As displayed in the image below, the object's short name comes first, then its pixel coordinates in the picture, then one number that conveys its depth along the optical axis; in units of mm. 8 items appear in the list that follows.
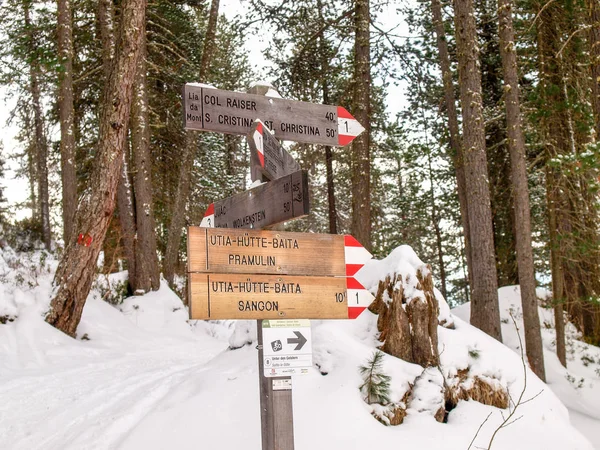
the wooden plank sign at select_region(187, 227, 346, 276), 3613
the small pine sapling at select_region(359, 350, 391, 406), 5703
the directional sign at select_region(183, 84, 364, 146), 4164
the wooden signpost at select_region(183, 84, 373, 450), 3617
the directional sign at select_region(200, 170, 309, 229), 3637
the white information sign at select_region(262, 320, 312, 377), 3750
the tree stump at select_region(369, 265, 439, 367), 6391
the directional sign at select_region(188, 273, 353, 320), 3547
